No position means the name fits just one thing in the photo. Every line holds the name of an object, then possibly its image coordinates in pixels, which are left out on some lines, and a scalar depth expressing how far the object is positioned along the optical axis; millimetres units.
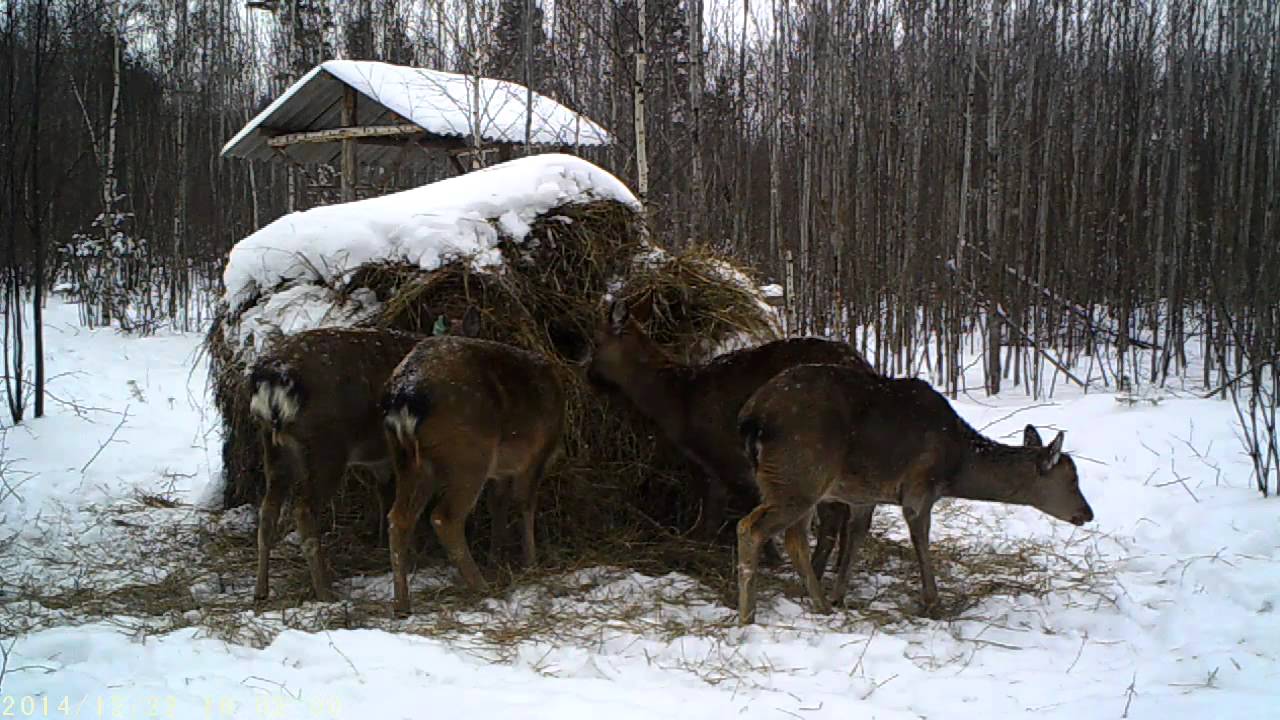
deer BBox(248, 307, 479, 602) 5129
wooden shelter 12922
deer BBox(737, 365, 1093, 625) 4910
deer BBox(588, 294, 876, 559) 5953
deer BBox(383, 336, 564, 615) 4957
